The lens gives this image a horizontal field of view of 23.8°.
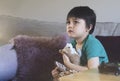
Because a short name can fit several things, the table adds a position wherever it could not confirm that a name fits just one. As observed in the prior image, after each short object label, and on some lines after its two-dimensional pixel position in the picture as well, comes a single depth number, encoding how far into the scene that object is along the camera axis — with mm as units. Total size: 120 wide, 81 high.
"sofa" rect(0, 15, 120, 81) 2053
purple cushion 2230
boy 1696
